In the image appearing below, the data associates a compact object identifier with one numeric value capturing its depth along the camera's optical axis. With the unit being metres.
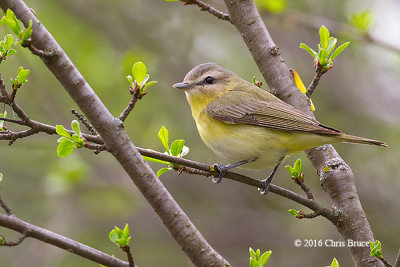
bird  7.91
